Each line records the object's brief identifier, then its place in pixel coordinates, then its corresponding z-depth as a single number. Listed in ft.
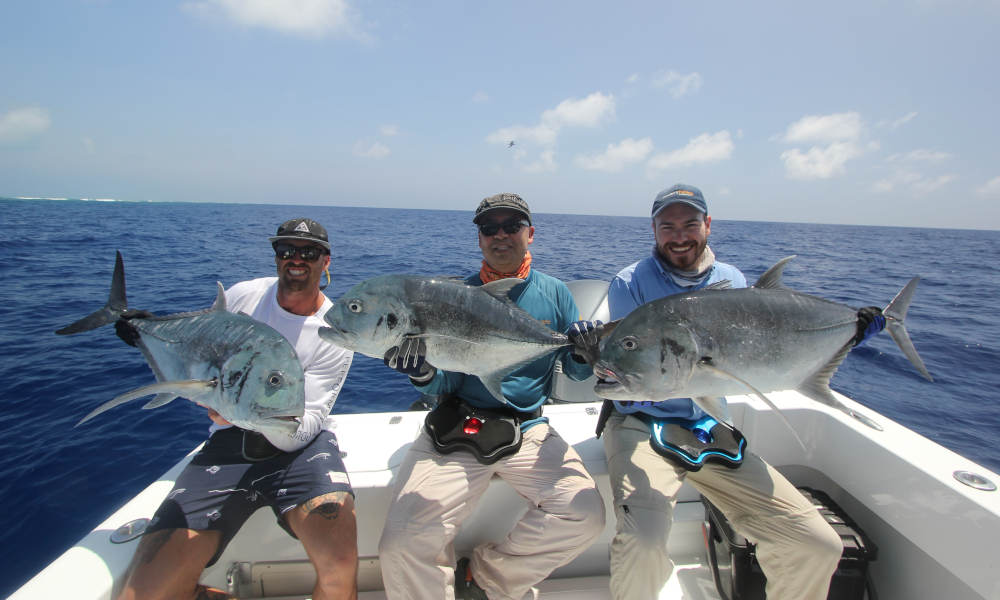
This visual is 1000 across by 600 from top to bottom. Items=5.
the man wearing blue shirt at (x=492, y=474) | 7.88
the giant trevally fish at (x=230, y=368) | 6.23
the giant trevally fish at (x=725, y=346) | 7.06
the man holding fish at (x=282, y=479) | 7.52
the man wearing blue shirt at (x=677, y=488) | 7.76
